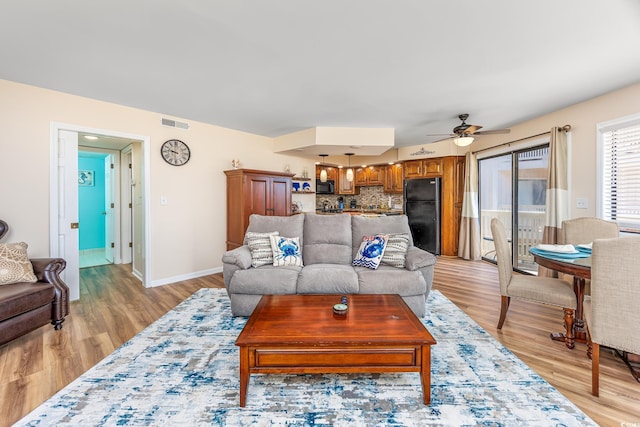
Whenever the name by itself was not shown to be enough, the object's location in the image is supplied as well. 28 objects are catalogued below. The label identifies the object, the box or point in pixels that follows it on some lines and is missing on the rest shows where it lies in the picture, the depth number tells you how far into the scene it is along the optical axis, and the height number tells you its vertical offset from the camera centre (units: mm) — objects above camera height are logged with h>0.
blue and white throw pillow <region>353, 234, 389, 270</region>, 3006 -453
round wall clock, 4102 +899
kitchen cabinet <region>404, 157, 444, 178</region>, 6039 +964
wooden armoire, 4457 +244
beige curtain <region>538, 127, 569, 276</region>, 3660 +318
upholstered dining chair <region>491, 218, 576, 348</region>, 2268 -678
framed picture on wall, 6027 +741
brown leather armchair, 2168 -760
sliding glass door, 4359 +247
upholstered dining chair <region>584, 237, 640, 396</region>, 1622 -517
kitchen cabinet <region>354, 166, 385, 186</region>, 7195 +940
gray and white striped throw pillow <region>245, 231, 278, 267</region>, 3035 -413
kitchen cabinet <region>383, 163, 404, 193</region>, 6785 +806
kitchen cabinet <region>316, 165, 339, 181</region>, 7328 +1033
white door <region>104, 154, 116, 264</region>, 5523 +75
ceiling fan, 3748 +1064
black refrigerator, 6062 +11
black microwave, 6934 +612
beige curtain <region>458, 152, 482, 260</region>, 5539 -92
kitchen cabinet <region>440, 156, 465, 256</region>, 5879 +308
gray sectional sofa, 2680 -646
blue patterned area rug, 1494 -1111
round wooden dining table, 1949 -446
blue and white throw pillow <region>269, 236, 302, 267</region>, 3041 -453
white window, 2996 +428
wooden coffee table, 1570 -803
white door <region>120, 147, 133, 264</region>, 5402 +12
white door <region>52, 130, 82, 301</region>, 3266 +34
